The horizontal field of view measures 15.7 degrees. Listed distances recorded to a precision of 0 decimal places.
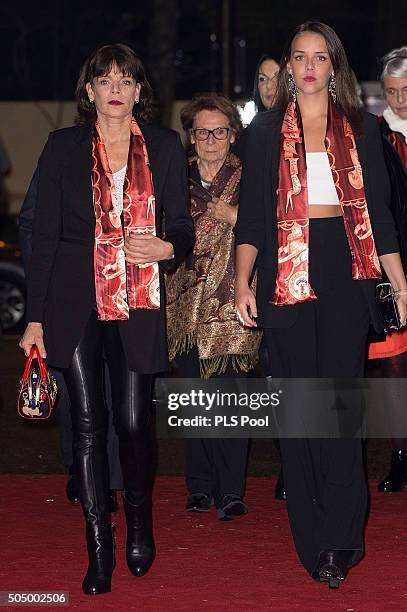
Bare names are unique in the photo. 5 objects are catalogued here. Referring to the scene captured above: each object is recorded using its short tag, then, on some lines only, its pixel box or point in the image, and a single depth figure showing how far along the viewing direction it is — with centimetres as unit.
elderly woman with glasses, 716
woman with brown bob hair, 557
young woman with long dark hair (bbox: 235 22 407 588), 566
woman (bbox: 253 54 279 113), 779
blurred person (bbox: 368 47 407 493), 751
